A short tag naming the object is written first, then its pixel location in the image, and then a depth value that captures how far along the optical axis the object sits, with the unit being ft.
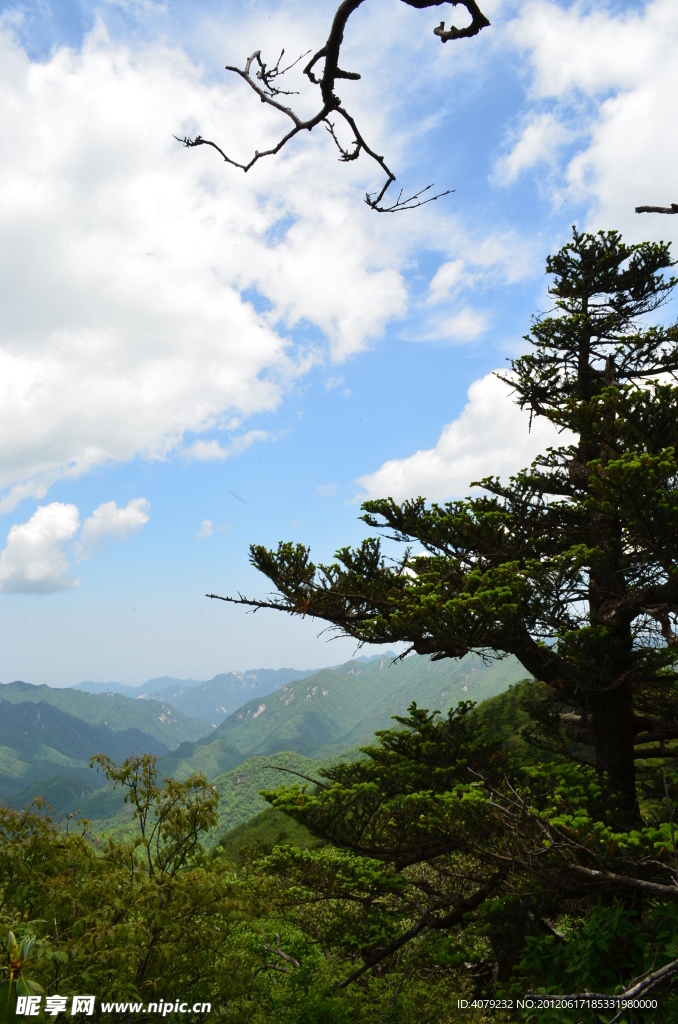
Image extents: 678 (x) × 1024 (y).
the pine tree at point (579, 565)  27.04
